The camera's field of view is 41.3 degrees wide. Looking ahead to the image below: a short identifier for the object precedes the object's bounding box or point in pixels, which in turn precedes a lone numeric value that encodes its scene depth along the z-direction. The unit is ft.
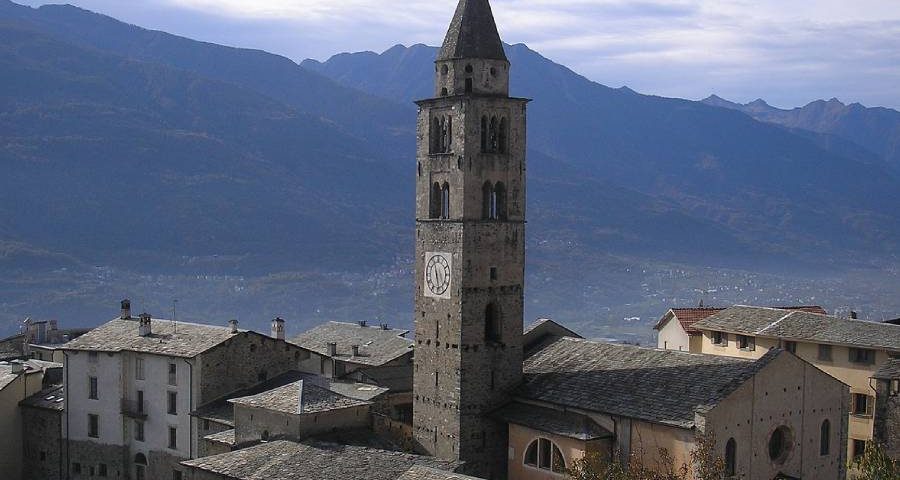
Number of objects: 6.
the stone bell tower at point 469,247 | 163.43
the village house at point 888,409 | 161.07
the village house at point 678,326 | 241.55
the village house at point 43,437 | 216.74
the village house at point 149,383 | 196.75
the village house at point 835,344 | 195.11
